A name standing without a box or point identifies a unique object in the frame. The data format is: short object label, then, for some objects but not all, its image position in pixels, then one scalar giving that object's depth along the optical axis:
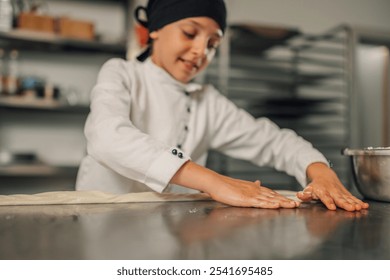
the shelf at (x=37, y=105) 2.51
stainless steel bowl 0.94
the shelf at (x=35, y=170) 2.47
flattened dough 0.86
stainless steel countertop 0.47
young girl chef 0.92
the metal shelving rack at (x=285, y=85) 2.84
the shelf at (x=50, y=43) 2.53
